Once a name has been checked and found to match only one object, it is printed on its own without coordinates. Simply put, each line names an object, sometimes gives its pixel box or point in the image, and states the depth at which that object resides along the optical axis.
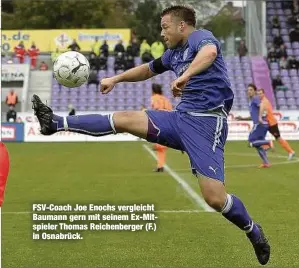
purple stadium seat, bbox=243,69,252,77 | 42.19
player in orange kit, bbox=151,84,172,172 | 17.88
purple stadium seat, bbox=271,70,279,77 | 41.79
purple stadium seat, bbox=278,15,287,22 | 45.91
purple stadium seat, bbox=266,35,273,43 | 44.84
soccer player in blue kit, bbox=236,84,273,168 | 18.95
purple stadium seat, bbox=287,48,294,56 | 43.54
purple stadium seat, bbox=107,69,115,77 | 41.48
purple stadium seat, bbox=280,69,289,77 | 41.59
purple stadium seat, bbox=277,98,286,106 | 39.54
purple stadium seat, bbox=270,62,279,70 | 41.97
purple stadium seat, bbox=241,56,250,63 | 43.06
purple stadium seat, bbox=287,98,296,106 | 39.65
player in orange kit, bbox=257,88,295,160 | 19.44
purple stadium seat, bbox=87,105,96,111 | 39.41
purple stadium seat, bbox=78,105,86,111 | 39.66
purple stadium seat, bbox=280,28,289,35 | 45.00
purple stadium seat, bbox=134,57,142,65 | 41.12
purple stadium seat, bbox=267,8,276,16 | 46.09
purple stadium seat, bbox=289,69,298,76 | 41.56
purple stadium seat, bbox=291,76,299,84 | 41.28
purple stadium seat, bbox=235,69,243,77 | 42.22
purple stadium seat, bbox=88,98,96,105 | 40.12
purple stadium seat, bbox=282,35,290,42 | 44.33
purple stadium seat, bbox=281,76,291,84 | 41.25
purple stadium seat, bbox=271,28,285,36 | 44.81
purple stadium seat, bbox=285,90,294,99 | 40.22
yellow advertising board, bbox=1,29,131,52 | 46.69
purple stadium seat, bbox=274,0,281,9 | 46.66
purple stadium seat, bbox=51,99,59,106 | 40.28
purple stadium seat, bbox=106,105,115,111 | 39.47
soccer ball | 6.92
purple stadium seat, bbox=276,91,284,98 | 40.16
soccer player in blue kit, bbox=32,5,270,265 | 6.60
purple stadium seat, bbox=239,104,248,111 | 38.94
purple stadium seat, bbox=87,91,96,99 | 40.53
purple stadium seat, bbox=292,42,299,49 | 43.81
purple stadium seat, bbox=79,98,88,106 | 40.24
